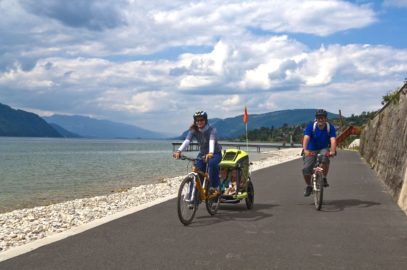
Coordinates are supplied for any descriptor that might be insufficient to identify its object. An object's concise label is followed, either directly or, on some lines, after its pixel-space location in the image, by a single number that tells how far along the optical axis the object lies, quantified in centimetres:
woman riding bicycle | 859
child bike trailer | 949
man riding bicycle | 992
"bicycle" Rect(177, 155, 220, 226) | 784
